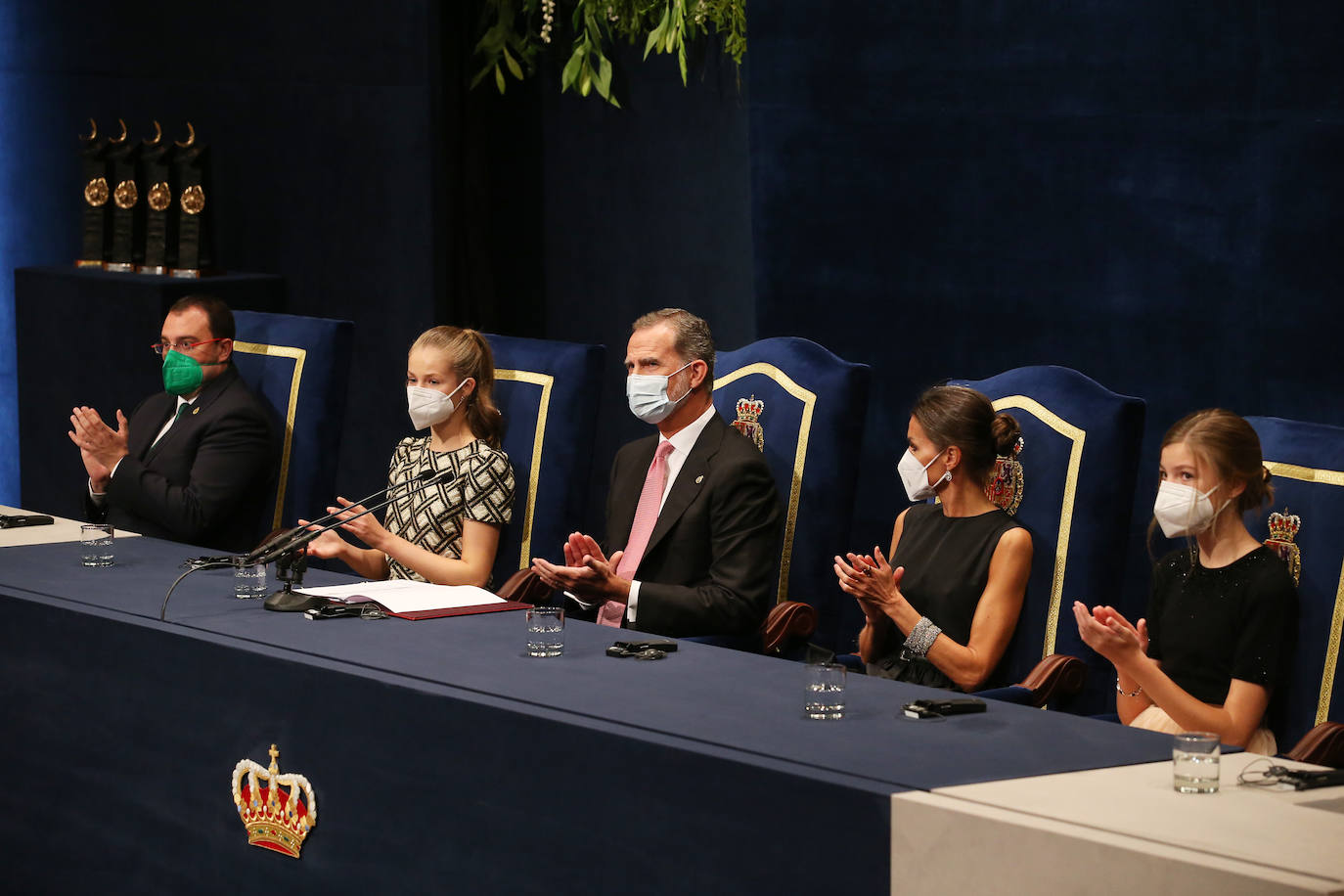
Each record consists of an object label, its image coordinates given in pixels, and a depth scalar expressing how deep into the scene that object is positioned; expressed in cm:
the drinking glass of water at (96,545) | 691
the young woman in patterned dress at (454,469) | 752
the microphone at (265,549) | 634
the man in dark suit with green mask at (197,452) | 832
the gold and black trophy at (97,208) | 1165
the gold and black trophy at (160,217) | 1144
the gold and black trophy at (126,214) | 1152
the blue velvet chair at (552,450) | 774
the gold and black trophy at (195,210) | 1137
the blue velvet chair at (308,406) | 859
